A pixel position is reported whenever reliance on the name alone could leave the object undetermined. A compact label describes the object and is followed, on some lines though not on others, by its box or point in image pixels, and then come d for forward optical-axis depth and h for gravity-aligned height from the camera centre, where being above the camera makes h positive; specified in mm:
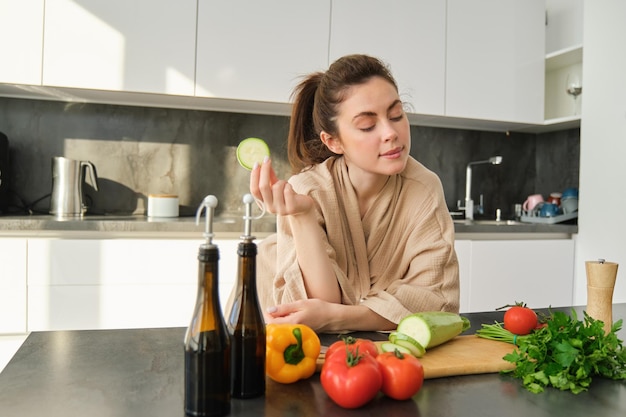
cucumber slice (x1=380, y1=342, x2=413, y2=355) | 905 -235
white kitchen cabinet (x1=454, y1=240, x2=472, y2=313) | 2887 -319
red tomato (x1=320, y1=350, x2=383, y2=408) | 741 -239
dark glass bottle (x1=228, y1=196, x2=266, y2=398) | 784 -186
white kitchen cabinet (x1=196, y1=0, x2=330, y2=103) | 2744 +809
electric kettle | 2740 +58
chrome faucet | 3473 +64
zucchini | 994 -223
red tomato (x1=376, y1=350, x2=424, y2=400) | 777 -243
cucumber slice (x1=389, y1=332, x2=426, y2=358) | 948 -239
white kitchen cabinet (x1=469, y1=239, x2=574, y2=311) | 2922 -347
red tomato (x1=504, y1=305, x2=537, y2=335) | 1096 -223
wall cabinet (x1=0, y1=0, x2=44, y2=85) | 2510 +731
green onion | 1078 -251
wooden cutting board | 918 -266
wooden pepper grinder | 1048 -152
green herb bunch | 855 -235
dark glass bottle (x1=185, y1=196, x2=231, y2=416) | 708 -191
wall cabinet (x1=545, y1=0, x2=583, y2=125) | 3285 +931
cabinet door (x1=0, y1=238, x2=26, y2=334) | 2354 -374
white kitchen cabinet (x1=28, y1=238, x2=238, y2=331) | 2389 -368
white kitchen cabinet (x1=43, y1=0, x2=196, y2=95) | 2570 +747
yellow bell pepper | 836 -229
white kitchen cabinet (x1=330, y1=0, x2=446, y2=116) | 2934 +921
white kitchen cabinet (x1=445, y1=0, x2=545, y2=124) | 3141 +881
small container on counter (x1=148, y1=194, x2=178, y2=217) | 2877 -21
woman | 1262 -30
